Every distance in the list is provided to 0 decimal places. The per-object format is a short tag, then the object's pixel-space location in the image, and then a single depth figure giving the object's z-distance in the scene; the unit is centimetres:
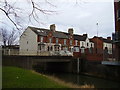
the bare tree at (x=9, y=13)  774
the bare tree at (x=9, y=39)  5231
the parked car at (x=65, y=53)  4229
